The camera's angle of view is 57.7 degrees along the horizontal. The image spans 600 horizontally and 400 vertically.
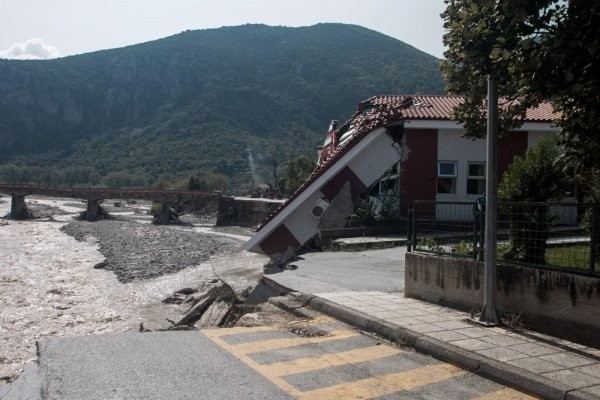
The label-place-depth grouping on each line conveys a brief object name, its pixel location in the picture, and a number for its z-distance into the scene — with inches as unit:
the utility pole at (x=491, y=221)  280.7
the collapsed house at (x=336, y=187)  800.3
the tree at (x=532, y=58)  193.2
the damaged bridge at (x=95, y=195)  2304.4
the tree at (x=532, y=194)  291.6
